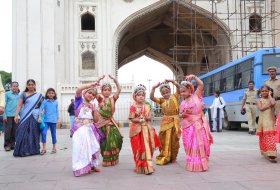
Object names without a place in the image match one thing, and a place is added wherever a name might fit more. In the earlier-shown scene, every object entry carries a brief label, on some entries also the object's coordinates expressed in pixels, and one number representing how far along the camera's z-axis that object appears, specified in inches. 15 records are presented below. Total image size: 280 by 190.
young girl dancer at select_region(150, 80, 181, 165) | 236.4
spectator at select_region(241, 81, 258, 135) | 447.8
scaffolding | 812.0
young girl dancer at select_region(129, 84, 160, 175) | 208.4
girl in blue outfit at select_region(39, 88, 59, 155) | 311.4
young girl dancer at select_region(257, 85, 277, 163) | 240.4
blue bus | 477.7
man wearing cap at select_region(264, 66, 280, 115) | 262.5
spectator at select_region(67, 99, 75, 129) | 561.6
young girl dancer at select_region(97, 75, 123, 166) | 234.7
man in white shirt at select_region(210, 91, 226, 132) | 538.9
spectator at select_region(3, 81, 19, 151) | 334.3
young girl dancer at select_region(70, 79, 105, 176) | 207.6
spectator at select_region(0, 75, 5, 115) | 208.2
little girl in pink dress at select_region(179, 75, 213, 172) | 212.1
